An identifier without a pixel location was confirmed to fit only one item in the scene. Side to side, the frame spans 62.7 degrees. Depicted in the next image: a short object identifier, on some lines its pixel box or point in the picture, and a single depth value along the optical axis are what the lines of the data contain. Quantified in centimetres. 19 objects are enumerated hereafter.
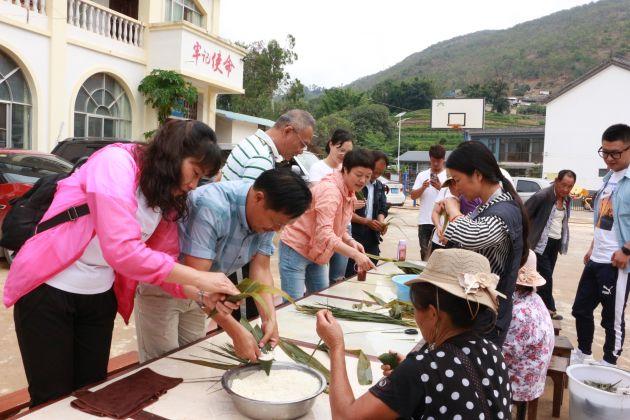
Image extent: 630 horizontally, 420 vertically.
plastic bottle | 367
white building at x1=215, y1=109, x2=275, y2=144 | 1534
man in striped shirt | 272
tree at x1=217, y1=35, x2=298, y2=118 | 2292
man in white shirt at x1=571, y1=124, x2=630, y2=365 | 319
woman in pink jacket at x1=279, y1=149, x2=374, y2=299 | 302
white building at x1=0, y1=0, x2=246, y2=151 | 855
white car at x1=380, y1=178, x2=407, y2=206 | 1825
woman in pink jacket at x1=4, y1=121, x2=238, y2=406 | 148
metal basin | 140
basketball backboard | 2470
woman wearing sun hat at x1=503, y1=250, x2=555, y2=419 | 251
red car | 525
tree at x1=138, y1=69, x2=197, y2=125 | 1056
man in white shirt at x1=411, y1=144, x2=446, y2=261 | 522
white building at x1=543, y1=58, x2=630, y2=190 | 2895
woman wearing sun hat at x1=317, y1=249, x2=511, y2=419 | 124
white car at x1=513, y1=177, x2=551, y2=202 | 1395
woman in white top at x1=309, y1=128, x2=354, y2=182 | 429
